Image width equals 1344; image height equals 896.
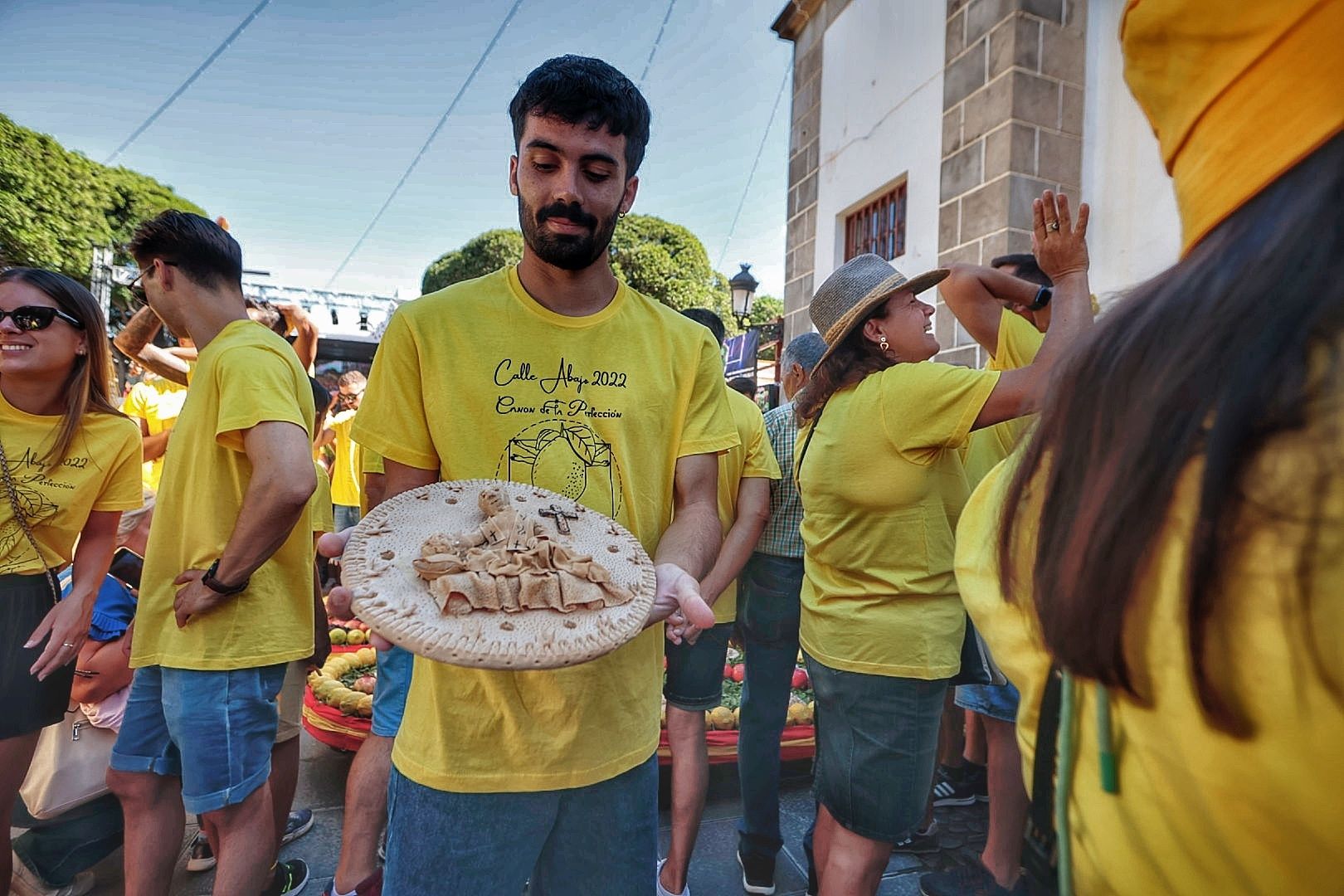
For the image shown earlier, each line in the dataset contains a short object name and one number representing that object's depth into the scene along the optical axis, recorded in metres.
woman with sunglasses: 2.23
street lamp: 10.89
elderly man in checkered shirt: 2.80
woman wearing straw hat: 1.93
